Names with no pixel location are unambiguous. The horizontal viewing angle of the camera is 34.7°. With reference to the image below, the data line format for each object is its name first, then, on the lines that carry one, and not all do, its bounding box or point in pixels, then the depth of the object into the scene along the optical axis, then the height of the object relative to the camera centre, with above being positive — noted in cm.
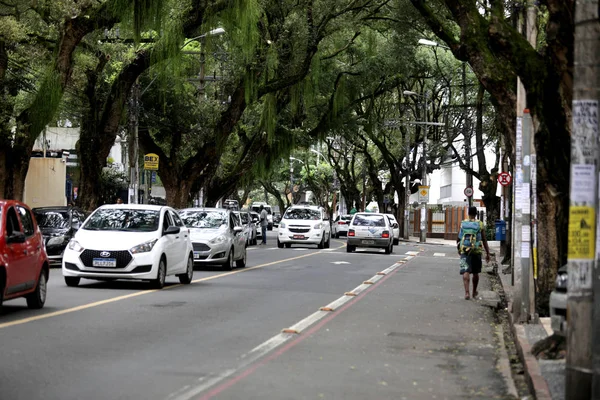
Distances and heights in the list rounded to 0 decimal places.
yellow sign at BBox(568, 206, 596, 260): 769 -8
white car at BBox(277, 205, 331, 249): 4300 -38
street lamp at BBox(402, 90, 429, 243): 5906 +107
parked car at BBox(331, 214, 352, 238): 6675 -49
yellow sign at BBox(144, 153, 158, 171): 3462 +200
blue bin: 3108 -27
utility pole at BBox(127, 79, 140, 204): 3428 +286
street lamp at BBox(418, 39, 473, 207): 4841 +349
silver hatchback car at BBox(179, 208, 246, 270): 2475 -50
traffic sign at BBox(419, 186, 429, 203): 5897 +172
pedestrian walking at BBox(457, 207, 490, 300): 1841 -44
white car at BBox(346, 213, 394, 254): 3909 -56
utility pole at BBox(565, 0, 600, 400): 770 +18
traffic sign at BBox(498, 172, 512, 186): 3257 +148
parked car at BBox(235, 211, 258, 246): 4641 -44
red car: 1300 -60
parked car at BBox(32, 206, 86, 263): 2711 -30
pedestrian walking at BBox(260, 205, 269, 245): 4981 -32
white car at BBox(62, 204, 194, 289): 1811 -60
